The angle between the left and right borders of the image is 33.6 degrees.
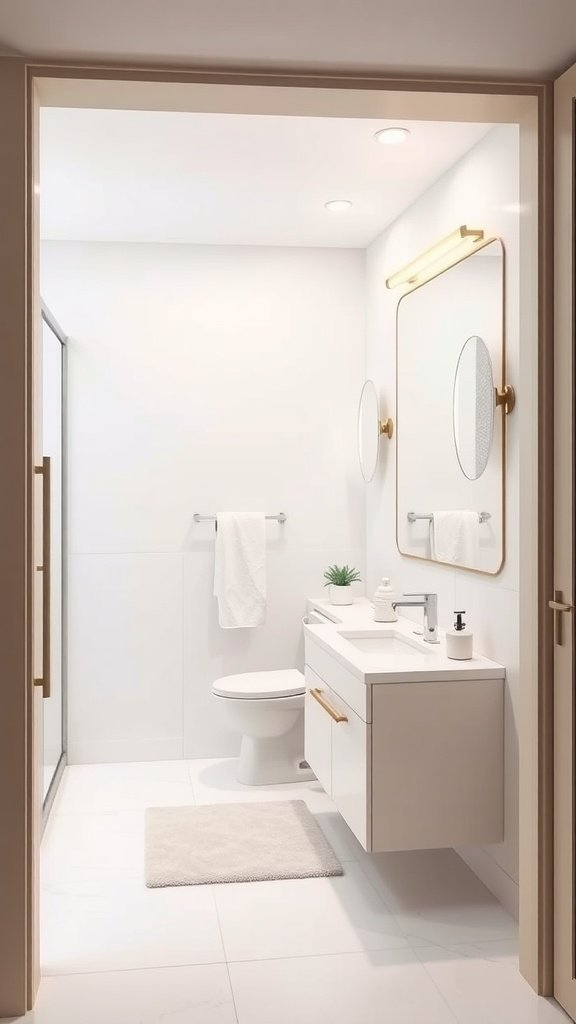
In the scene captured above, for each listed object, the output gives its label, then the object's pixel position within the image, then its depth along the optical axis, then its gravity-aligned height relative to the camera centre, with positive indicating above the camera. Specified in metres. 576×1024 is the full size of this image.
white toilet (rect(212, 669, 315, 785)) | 3.97 -0.93
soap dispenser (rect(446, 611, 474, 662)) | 2.97 -0.44
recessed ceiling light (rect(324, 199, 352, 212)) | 3.88 +1.22
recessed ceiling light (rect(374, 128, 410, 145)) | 3.12 +1.21
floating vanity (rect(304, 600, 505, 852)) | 2.78 -0.74
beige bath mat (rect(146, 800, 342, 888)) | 3.14 -1.21
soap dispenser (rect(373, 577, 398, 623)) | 3.75 -0.40
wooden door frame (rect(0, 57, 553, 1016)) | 2.20 +0.15
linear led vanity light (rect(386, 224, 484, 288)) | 3.13 +0.88
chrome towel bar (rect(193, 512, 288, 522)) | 4.52 -0.07
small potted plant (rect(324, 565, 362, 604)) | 4.40 -0.38
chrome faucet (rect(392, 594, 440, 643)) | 3.28 -0.39
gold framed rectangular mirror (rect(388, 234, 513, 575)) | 2.99 +0.31
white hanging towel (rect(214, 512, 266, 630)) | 4.45 -0.32
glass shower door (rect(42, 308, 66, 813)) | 3.83 -0.18
